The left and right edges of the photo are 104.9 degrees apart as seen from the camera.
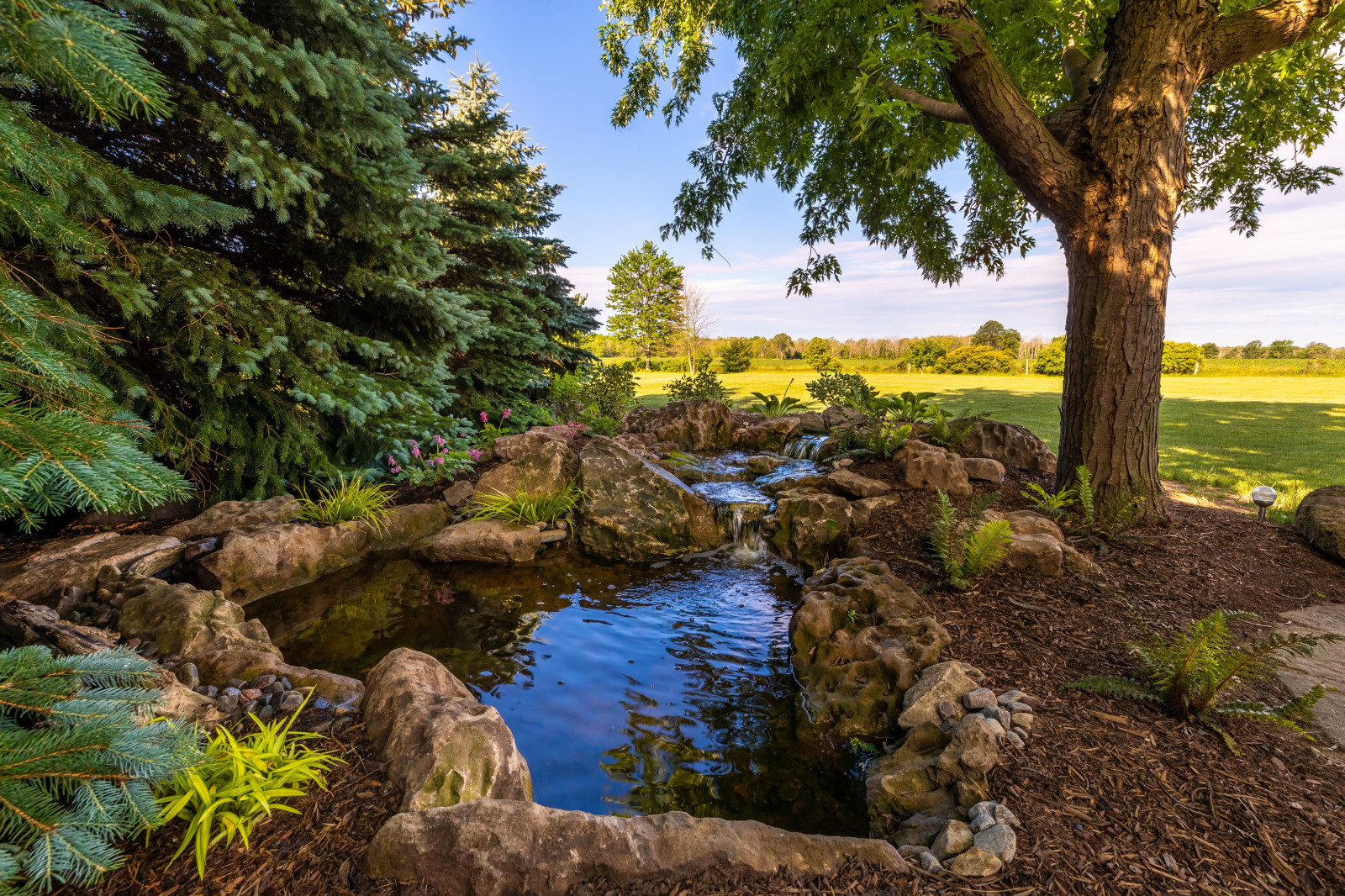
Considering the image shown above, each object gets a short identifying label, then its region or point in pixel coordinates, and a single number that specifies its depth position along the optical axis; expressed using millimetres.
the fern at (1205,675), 2363
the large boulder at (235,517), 4738
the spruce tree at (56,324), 1320
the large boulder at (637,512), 5828
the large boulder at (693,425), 10602
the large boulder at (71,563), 3629
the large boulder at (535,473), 6402
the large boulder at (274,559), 4395
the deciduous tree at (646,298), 41750
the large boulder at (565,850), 1707
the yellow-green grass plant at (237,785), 1720
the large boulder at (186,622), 3088
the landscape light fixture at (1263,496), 4910
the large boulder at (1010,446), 6453
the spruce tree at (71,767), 1293
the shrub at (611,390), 11091
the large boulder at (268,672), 2686
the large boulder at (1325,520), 4402
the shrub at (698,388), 13398
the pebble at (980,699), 2609
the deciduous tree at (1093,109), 4246
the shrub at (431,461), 6445
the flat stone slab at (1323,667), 2609
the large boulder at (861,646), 3041
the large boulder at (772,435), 10258
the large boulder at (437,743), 2049
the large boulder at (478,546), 5469
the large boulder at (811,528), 5363
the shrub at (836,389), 11139
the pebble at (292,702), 2453
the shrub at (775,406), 11773
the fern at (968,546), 3812
